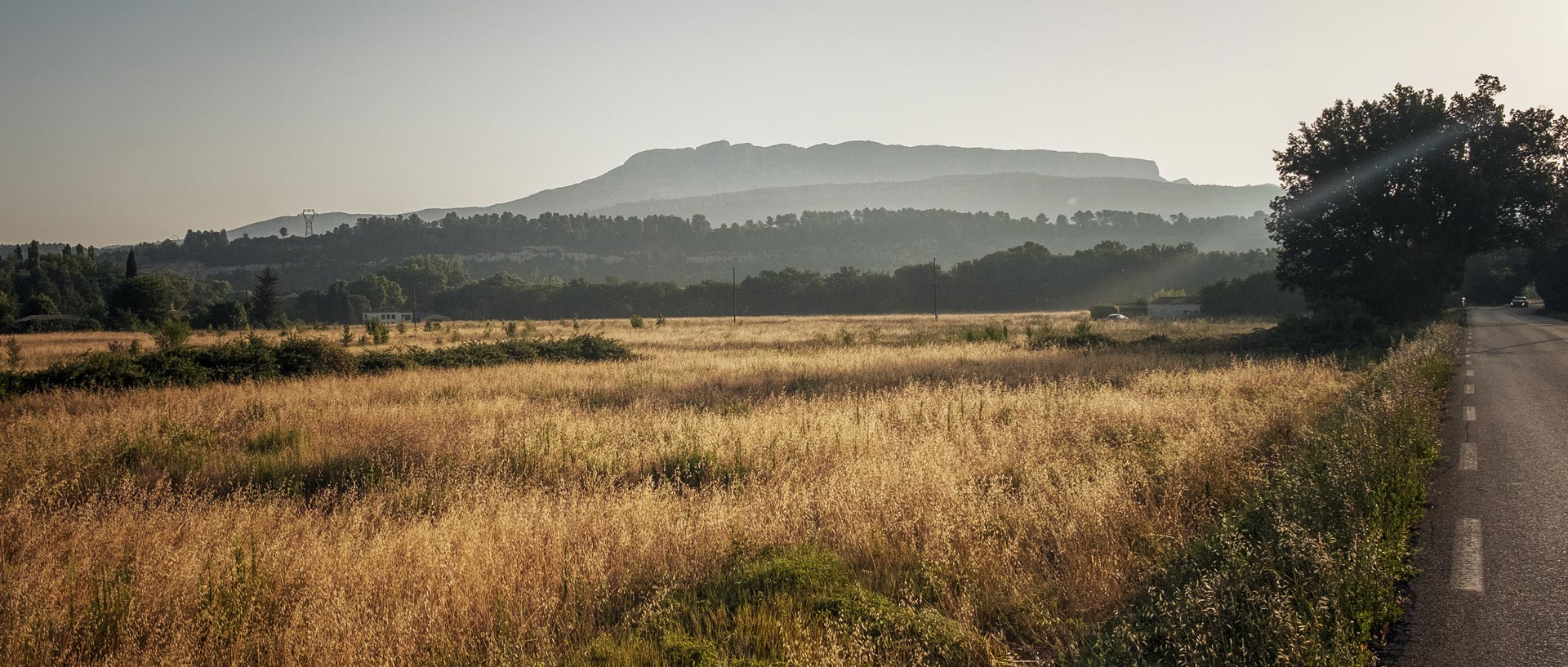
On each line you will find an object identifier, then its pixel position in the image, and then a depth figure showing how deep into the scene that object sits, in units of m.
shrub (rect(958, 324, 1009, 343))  40.22
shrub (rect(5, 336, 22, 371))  24.90
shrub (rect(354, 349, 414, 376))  25.67
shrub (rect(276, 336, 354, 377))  23.64
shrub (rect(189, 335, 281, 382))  22.19
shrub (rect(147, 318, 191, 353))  32.53
